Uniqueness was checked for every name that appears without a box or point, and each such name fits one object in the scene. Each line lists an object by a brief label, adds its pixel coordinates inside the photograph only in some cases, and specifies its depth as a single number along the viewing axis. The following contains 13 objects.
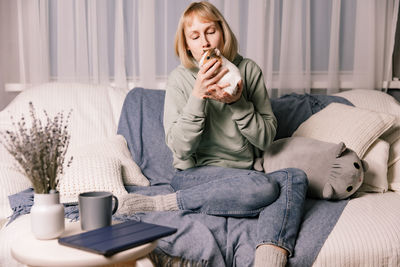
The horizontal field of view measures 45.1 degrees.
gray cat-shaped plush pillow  1.70
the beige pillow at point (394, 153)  2.00
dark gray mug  1.12
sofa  1.36
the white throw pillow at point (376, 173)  1.88
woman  1.46
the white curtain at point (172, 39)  2.56
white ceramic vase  1.07
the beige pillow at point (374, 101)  2.22
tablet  0.99
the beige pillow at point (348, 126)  1.93
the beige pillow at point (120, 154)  1.94
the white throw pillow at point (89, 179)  1.70
